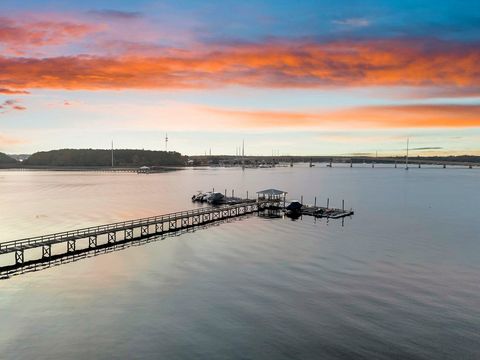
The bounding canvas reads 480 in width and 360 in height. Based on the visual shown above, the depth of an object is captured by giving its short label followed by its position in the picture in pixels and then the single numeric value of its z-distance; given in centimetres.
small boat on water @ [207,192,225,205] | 11031
